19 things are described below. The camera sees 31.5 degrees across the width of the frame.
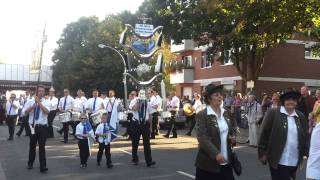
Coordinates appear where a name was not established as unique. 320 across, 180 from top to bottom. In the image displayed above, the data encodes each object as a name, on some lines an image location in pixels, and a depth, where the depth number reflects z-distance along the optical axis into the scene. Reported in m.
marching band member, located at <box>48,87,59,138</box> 21.59
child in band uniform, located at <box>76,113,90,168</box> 13.05
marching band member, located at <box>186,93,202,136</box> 23.40
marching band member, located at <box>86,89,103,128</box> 19.69
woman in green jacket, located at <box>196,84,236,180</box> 6.31
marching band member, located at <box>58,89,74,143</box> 20.88
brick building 39.91
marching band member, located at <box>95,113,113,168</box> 13.28
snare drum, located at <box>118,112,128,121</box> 23.23
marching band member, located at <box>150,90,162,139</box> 21.22
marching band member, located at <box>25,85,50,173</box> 12.23
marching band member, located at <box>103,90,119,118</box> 17.38
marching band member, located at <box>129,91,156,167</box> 13.50
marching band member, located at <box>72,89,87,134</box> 20.61
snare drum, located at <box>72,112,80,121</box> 20.36
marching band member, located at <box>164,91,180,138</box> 22.17
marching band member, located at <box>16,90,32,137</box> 12.68
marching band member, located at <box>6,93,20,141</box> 21.56
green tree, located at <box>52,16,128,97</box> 59.88
